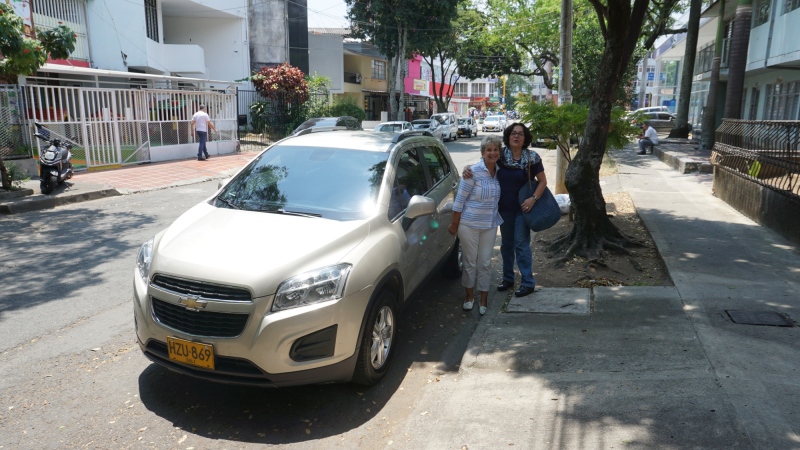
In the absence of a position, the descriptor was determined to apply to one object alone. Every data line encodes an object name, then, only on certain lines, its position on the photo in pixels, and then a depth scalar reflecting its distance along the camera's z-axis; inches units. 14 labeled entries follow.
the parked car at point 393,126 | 969.5
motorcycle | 462.9
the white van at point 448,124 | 1339.8
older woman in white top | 215.5
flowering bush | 1065.5
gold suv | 143.1
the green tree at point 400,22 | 1193.4
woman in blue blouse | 228.1
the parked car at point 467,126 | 1510.8
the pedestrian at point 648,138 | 893.2
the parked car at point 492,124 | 1942.7
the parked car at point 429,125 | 1240.3
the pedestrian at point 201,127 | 747.4
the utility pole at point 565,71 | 456.8
